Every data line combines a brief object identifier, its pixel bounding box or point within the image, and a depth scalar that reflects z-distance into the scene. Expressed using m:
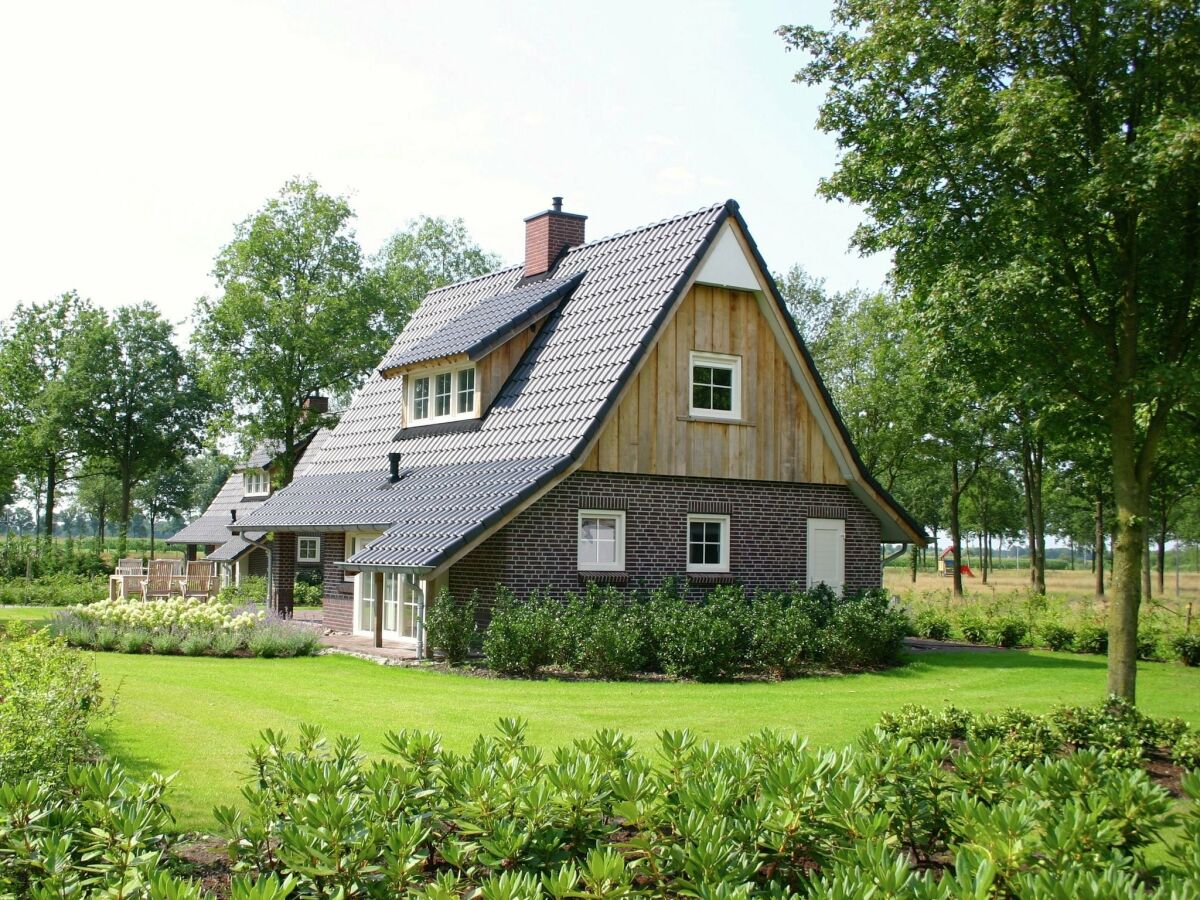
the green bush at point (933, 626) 25.28
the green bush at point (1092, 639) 22.72
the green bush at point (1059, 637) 23.27
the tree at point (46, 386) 55.66
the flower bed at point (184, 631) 18.75
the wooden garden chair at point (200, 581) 26.50
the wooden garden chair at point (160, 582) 25.94
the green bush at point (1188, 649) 21.05
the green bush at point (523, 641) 16.02
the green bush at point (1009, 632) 23.98
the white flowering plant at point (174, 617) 19.33
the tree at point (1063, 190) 11.27
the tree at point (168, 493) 83.62
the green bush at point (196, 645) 18.67
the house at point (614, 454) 18.31
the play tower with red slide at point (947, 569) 61.70
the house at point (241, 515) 36.03
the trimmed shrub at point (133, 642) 18.75
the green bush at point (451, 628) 17.20
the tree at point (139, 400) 59.41
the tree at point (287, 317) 40.66
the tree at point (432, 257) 58.03
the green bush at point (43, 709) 7.22
